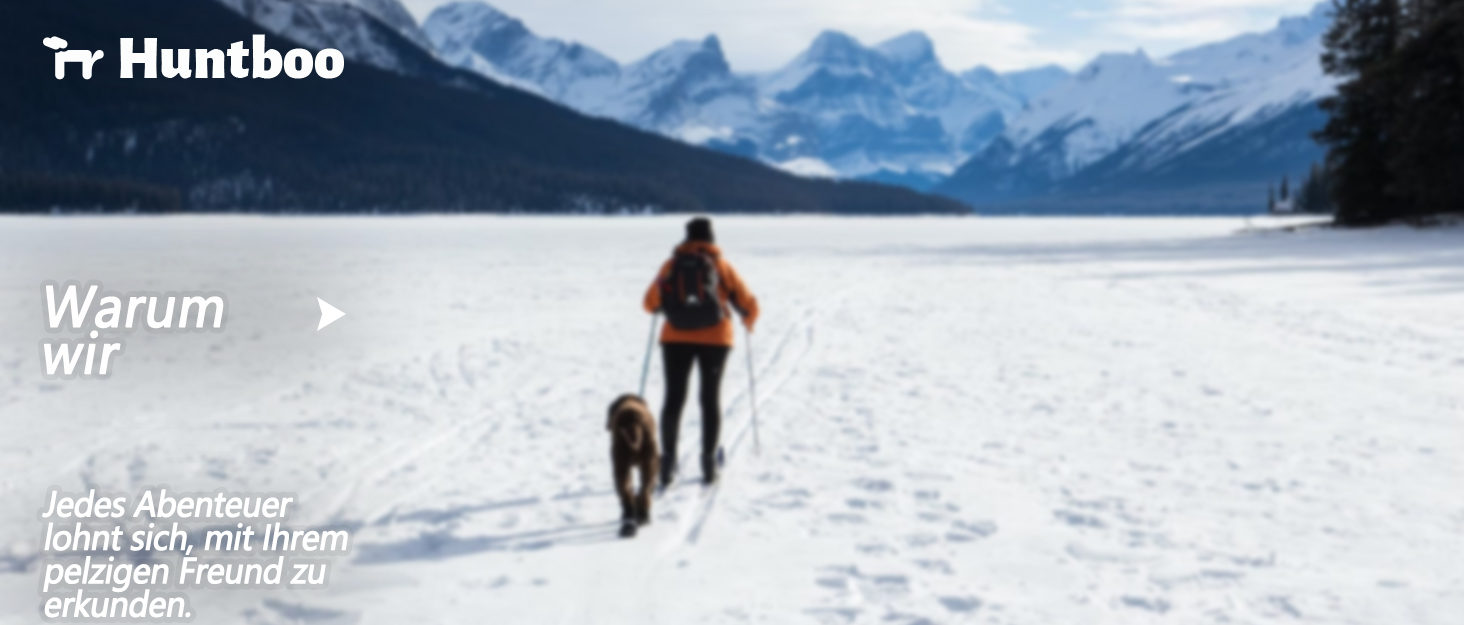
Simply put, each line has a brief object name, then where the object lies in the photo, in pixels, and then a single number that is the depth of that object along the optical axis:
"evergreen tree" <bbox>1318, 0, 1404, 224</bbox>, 54.00
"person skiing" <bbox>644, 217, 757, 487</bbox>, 7.66
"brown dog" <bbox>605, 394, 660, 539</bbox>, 6.78
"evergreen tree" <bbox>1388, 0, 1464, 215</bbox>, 49.50
